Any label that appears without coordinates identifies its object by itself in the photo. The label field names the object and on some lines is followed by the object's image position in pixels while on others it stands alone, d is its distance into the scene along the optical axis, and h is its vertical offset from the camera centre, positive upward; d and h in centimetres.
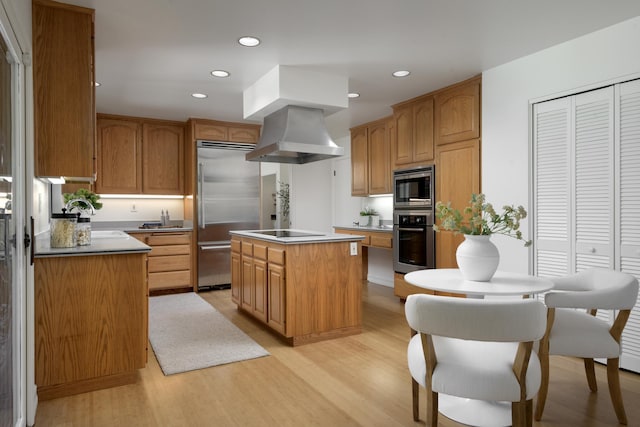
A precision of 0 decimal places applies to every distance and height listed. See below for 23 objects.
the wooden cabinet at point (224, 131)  564 +113
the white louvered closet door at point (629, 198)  275 +7
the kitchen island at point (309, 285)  333 -64
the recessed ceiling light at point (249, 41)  306 +128
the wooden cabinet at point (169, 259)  538 -65
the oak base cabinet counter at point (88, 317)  237 -64
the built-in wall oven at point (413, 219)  443 -11
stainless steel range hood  365 +70
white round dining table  198 -39
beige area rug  300 -109
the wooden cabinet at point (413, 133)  448 +88
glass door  173 -11
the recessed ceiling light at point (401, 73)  378 +127
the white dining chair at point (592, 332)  205 -64
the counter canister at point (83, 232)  279 -14
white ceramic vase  221 -27
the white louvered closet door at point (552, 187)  316 +18
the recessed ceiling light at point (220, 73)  377 +128
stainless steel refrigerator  560 +12
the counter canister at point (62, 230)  262 -12
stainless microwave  446 +25
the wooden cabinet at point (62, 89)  249 +75
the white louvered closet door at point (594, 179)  289 +22
